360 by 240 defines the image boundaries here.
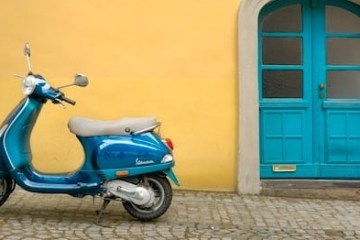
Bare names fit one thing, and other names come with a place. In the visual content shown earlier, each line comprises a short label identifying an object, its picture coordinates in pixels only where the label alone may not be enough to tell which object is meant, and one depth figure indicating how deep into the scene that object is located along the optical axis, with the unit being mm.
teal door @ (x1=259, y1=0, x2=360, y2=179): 7512
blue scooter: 5566
